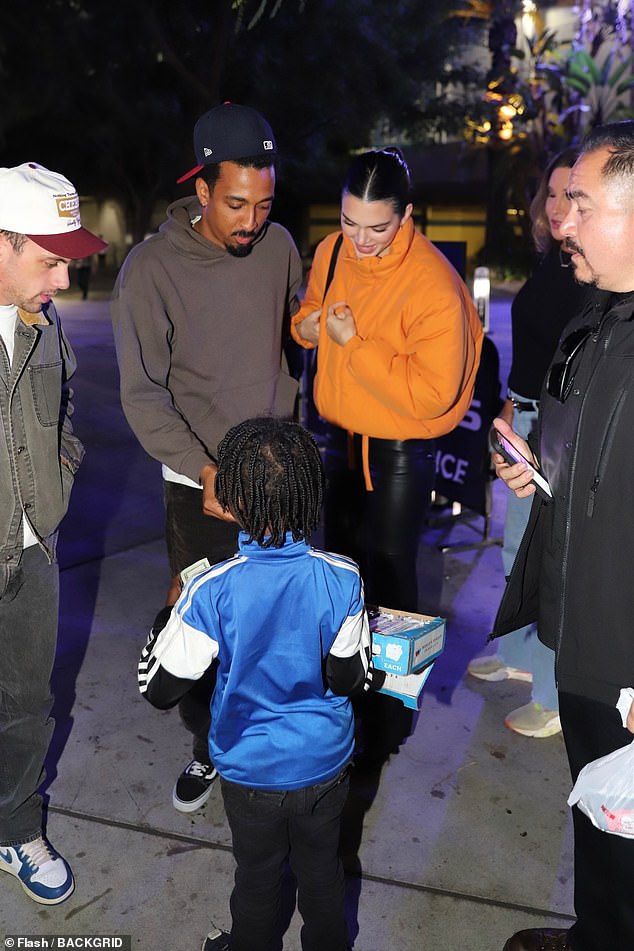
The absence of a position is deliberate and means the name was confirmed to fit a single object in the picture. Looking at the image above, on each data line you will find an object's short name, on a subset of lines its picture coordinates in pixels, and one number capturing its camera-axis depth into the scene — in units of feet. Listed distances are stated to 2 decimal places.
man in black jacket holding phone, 6.44
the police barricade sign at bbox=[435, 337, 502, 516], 18.53
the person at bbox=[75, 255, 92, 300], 75.36
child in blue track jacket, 6.93
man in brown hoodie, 9.37
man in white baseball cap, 7.85
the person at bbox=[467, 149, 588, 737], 11.16
